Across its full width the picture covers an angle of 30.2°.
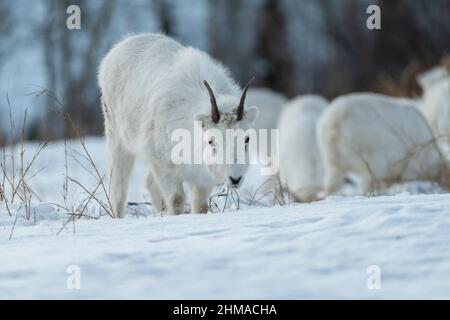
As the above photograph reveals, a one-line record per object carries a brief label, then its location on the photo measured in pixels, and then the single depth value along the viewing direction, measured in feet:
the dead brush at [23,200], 18.10
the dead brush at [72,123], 18.98
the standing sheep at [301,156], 44.86
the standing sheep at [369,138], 39.81
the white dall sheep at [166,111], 20.04
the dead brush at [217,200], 20.87
